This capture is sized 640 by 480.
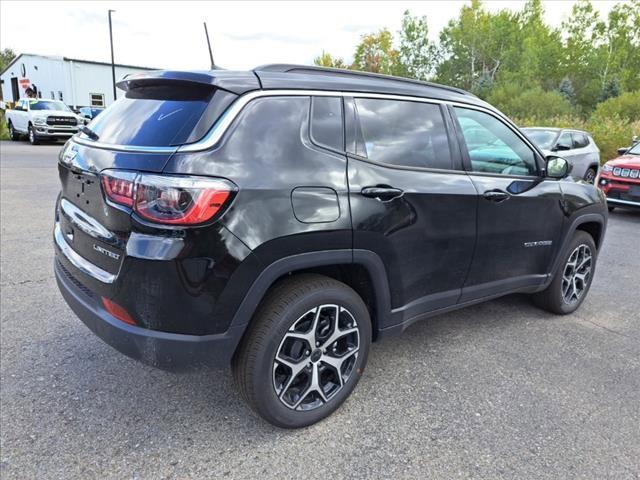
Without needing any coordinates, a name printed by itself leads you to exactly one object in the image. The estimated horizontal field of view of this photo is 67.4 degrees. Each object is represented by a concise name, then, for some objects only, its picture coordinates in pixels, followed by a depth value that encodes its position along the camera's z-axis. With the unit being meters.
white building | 41.41
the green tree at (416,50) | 65.00
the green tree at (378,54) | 67.62
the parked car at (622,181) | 8.67
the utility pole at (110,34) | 35.41
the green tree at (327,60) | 70.70
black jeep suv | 2.12
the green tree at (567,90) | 44.62
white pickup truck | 19.64
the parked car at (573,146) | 10.66
